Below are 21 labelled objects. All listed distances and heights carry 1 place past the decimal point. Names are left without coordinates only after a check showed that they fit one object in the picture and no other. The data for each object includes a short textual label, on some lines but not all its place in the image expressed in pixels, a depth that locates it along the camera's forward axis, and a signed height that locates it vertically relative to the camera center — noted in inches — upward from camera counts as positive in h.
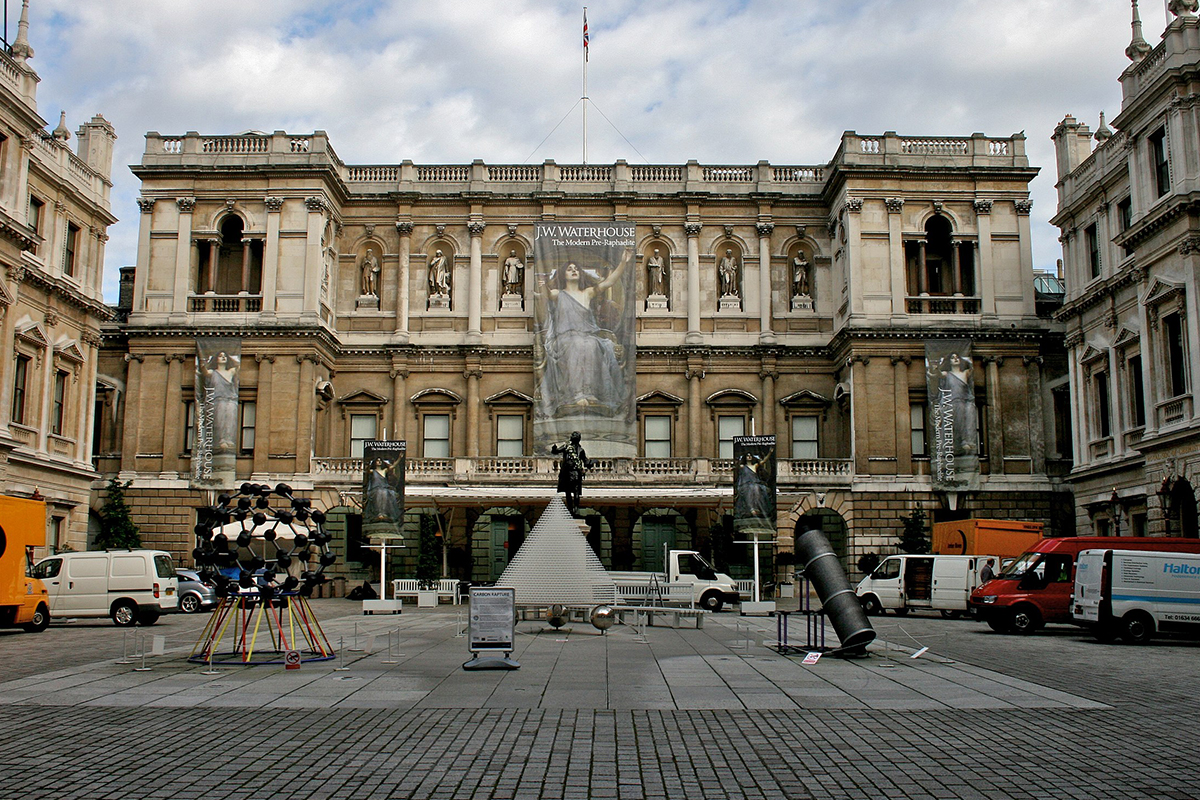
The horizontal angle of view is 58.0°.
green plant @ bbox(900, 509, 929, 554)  1461.6 +16.5
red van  929.5 -33.4
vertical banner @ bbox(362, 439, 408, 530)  1261.1 +71.3
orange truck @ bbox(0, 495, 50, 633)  863.7 -20.1
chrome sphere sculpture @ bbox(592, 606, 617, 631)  737.0 -48.4
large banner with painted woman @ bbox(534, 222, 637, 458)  1582.2 +305.8
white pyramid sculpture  745.0 -15.9
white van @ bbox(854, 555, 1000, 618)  1151.6 -39.8
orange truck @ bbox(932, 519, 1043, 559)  1226.6 +12.2
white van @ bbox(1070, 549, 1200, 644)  822.5 -34.1
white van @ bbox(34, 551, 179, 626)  991.6 -39.6
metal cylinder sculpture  599.1 -31.0
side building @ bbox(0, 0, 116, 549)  1192.2 +295.2
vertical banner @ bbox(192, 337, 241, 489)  1502.2 +179.7
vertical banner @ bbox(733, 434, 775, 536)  1209.4 +67.4
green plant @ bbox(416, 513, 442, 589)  1432.1 -17.0
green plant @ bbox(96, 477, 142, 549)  1448.1 +24.2
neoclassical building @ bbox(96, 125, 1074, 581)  1533.0 +312.3
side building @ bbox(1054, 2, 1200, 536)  1130.0 +289.7
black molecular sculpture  571.2 -20.1
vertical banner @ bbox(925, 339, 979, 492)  1504.7 +172.7
